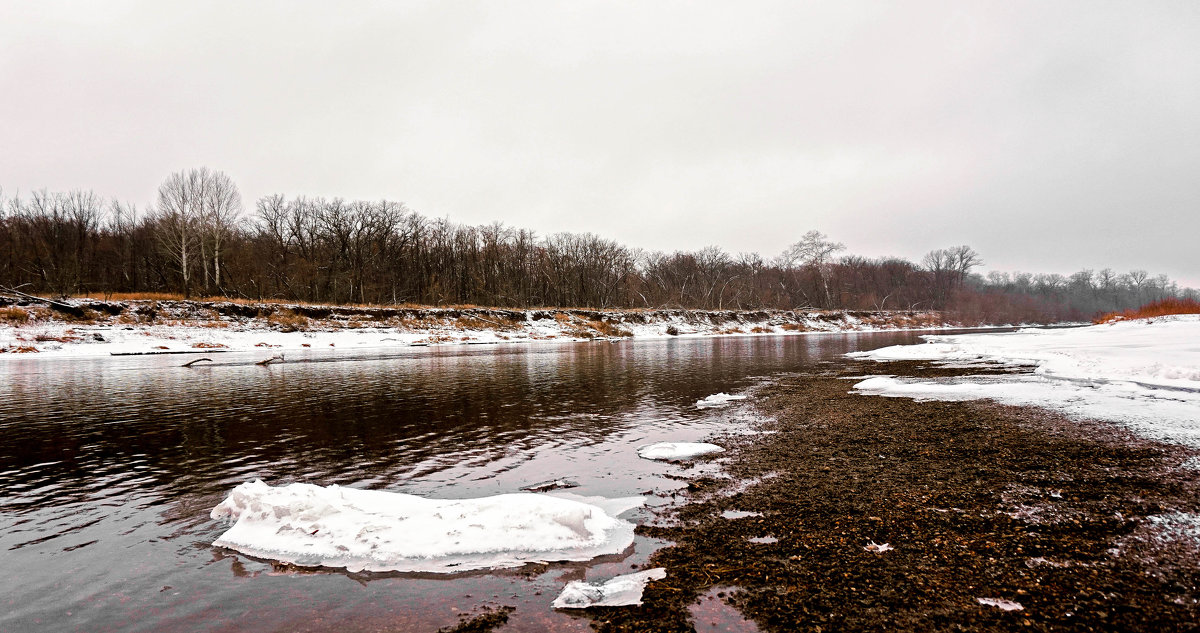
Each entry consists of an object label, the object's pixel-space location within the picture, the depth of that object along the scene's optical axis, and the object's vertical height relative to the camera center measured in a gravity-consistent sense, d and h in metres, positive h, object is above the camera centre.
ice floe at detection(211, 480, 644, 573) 5.45 -2.39
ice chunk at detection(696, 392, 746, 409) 15.51 -2.63
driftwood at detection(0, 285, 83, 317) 44.84 +1.61
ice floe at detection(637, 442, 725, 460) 9.50 -2.52
